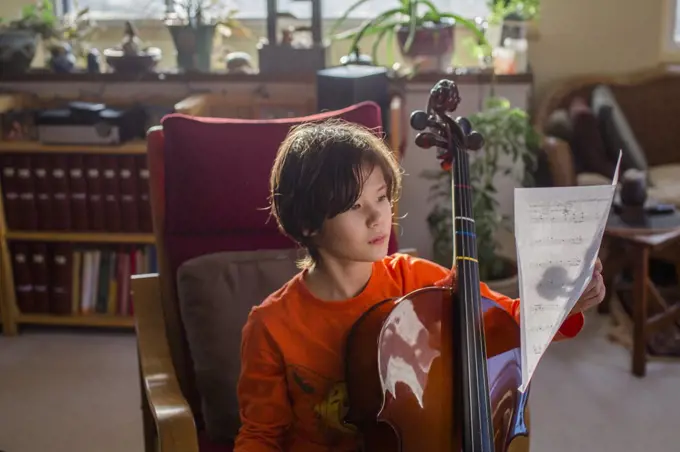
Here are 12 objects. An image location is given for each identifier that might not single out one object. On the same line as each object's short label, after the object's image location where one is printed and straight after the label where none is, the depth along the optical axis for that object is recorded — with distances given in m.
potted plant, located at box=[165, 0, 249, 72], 3.12
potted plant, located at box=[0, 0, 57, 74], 3.07
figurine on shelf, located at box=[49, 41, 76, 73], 3.13
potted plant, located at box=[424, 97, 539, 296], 2.74
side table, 2.47
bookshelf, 2.83
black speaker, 2.46
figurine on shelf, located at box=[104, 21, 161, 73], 3.06
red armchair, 1.60
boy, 1.12
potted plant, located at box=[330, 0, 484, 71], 3.04
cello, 1.10
